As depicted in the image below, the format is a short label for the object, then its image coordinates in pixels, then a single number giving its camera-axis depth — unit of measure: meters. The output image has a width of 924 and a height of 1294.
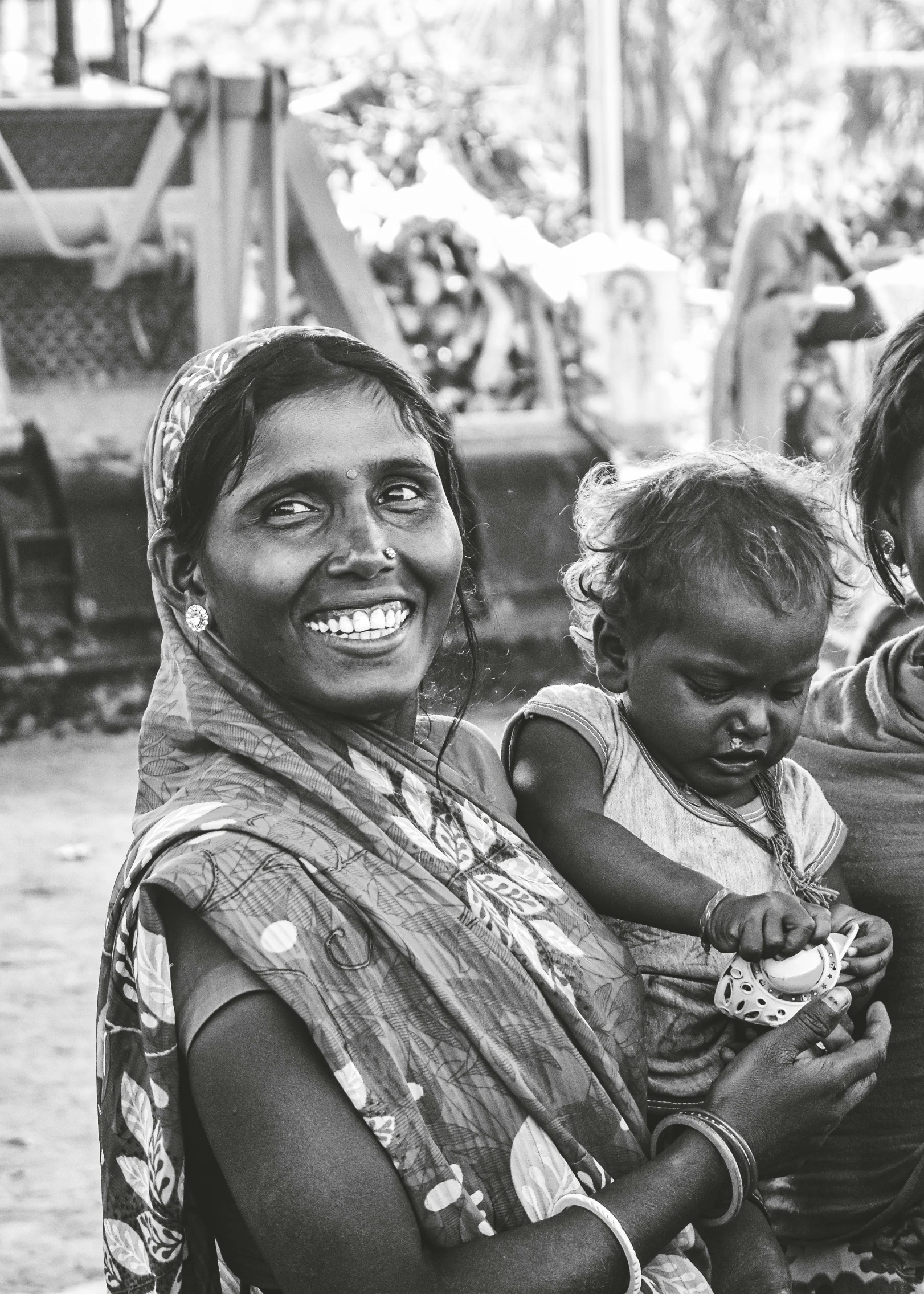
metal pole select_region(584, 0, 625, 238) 13.88
